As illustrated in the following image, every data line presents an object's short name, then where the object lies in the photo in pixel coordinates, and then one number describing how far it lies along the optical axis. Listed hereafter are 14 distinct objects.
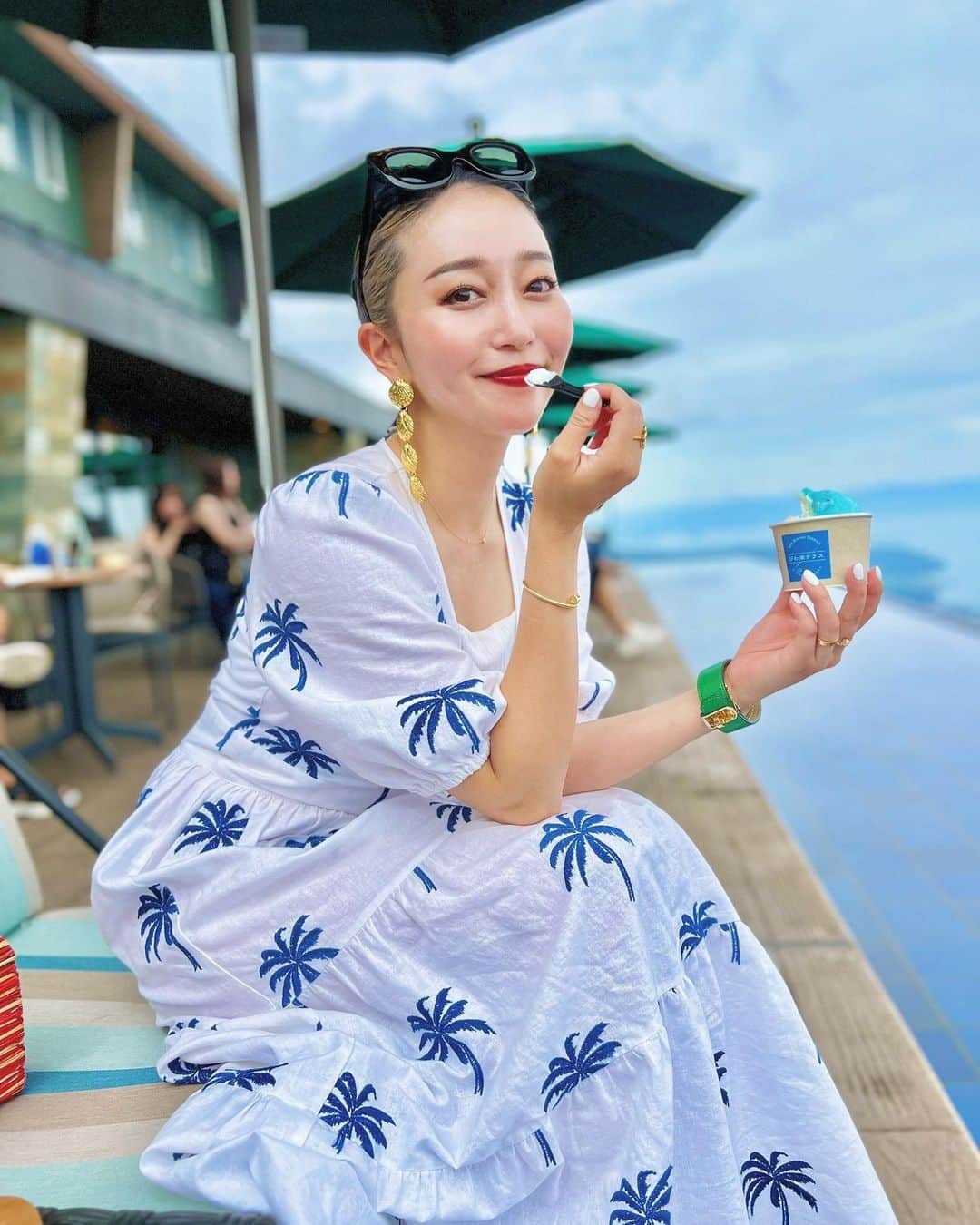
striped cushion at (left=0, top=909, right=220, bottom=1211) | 0.97
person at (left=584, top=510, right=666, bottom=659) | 7.39
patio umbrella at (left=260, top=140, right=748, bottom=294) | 3.63
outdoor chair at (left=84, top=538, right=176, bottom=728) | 5.53
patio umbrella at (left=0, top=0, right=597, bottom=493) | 2.67
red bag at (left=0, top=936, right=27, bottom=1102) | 1.11
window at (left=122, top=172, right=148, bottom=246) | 12.73
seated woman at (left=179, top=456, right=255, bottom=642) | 7.01
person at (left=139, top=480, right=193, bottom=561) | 7.24
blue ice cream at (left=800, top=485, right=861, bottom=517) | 1.20
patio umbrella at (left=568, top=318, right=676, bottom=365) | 8.98
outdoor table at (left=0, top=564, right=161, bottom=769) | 4.70
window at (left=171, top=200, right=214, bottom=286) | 14.41
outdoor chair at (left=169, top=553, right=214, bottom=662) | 6.83
